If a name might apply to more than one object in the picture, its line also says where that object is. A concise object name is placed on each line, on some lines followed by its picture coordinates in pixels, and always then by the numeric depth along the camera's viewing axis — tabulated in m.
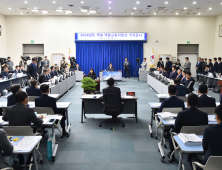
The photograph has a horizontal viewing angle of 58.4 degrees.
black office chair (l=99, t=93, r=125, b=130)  4.32
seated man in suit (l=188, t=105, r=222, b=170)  1.95
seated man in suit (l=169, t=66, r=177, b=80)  7.91
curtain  14.57
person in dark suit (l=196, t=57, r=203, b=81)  12.09
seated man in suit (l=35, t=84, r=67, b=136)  3.62
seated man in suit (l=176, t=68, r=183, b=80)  7.32
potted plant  5.36
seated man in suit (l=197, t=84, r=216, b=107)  3.66
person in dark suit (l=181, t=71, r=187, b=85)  6.31
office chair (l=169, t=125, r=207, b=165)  2.60
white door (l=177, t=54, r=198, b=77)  14.77
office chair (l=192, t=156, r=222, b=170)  1.86
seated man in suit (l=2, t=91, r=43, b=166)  2.70
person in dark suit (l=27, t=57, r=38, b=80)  6.95
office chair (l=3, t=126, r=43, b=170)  2.56
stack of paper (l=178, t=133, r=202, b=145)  2.28
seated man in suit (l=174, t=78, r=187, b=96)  4.98
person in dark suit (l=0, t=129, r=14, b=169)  1.94
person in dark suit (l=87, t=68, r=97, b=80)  8.56
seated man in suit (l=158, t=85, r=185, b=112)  3.53
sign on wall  14.29
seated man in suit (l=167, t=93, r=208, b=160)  2.67
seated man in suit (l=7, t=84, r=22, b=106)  3.75
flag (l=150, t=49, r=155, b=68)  13.29
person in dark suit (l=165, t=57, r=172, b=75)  11.97
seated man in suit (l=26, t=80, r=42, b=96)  4.72
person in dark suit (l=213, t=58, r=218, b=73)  10.32
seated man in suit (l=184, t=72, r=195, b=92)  5.76
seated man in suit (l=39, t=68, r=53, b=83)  7.07
